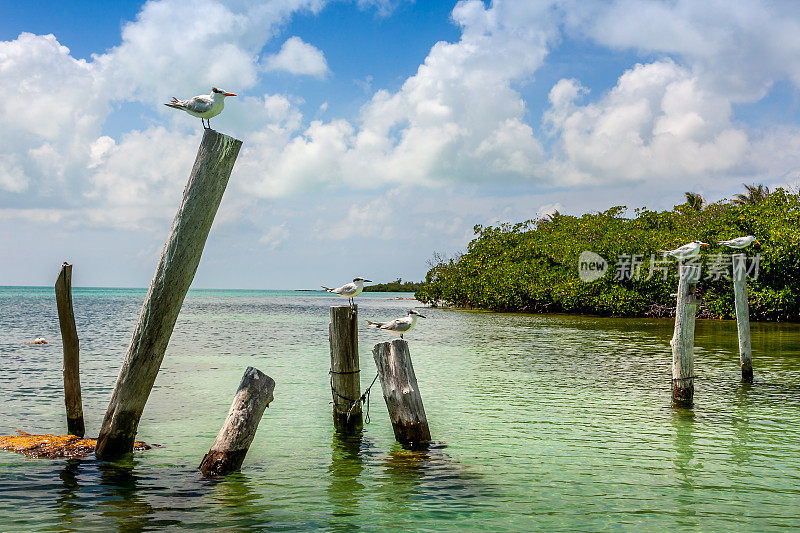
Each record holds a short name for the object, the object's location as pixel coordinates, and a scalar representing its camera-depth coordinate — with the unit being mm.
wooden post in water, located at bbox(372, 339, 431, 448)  8312
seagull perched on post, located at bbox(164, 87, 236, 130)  7156
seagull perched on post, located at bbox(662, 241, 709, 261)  12219
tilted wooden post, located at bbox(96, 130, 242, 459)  6906
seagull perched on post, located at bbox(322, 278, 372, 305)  10365
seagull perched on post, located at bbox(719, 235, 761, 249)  14545
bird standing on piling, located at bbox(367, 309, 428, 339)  9297
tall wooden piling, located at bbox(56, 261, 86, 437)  8453
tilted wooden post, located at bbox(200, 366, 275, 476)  7332
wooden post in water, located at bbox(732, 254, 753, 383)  14297
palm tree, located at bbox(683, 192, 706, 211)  58756
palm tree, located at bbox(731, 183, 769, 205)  51875
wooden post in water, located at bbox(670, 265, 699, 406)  11031
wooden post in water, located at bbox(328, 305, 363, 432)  8953
